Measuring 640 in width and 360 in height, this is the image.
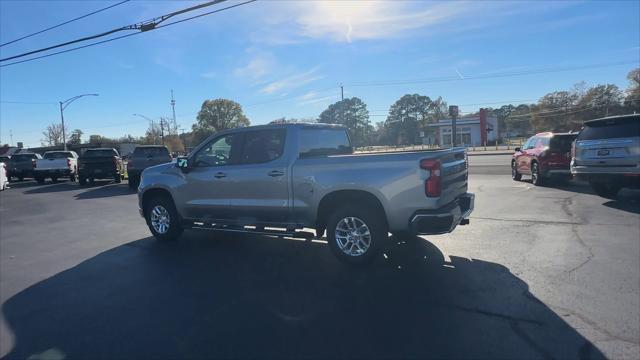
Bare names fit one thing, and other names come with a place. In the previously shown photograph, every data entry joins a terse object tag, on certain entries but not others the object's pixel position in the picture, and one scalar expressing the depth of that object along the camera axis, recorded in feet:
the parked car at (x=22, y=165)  94.17
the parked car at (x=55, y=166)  83.92
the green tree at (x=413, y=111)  401.29
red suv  45.37
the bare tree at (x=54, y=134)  391.24
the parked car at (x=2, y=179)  75.90
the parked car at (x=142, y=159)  63.36
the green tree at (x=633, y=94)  274.57
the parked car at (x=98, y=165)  71.51
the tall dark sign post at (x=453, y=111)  108.38
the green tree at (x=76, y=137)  417.40
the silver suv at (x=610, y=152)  32.60
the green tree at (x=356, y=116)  312.11
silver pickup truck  18.88
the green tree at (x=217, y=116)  308.03
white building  263.90
